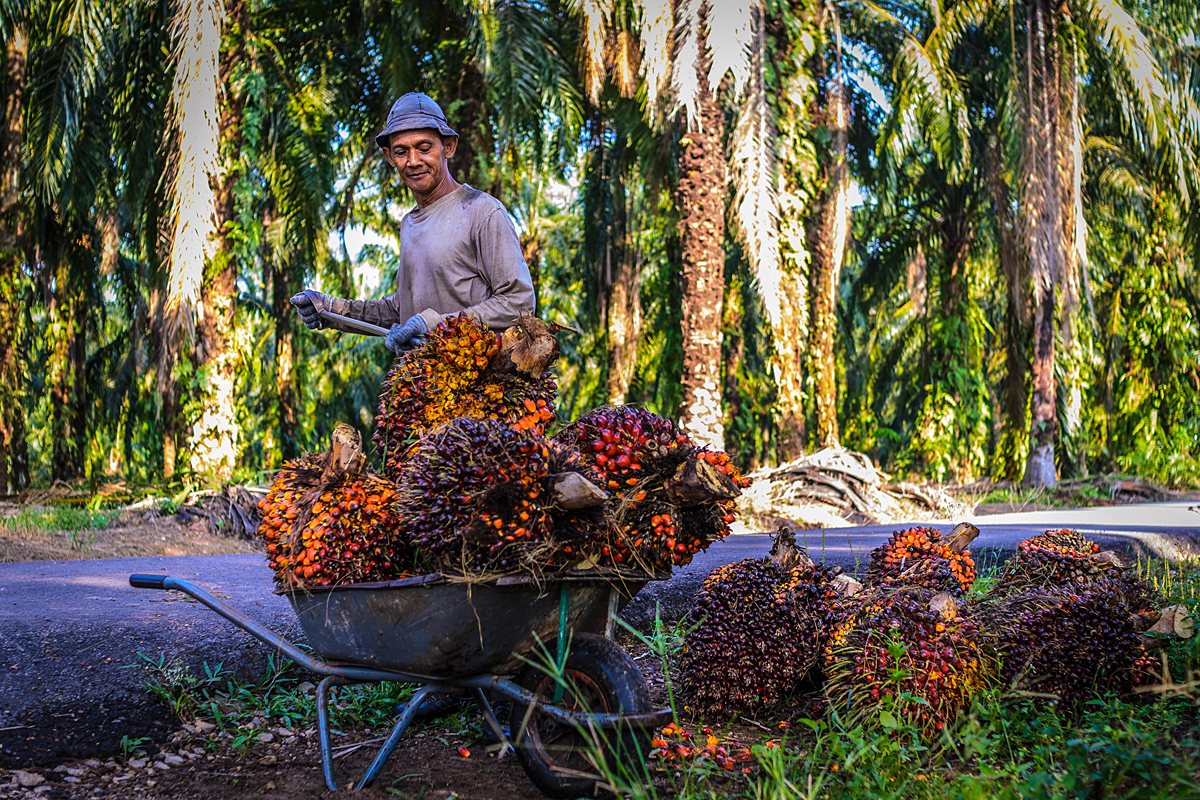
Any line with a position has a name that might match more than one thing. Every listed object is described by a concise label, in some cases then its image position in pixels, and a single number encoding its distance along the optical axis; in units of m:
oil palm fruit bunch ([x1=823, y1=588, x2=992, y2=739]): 2.52
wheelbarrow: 2.17
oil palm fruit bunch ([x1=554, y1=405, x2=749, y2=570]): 2.41
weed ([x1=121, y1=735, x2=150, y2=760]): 2.62
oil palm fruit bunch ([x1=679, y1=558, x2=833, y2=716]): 2.78
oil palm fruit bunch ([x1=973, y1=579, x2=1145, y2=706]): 2.66
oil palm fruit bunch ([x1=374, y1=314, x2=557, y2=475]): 2.75
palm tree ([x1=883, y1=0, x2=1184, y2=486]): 9.86
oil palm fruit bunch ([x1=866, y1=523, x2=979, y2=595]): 3.07
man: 3.11
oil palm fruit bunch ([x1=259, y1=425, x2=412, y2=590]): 2.40
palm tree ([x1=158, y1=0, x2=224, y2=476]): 7.78
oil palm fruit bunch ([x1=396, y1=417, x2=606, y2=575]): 2.18
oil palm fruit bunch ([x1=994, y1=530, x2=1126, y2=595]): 3.21
